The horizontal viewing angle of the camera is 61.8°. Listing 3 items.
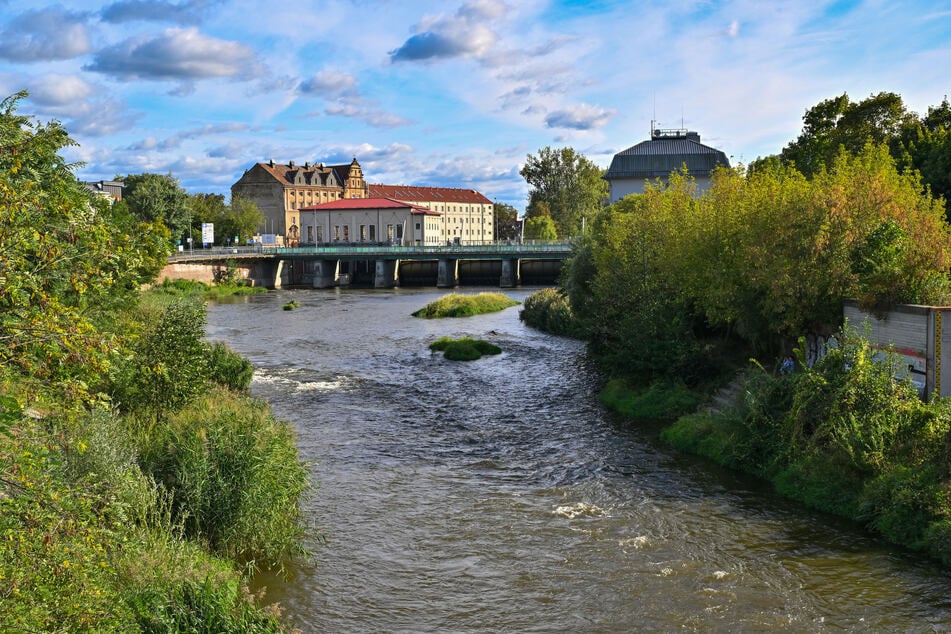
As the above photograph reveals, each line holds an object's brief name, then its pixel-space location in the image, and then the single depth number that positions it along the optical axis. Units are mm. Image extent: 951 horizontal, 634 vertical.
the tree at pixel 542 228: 133875
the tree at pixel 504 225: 183875
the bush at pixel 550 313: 50841
